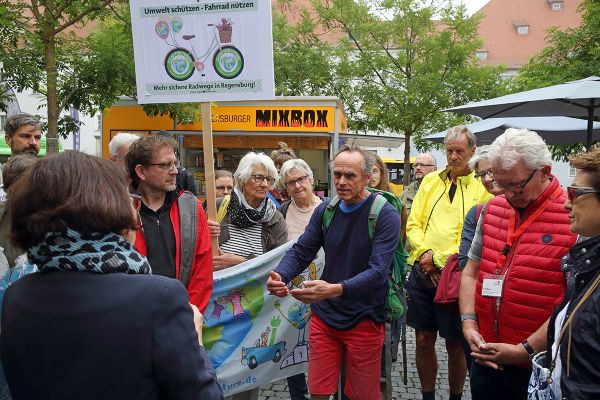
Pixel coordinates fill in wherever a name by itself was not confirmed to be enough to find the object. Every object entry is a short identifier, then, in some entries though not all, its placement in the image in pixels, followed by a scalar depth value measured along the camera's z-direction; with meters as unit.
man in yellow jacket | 4.09
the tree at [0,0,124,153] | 7.89
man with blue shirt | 3.22
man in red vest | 2.54
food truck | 12.88
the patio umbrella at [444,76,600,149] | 5.37
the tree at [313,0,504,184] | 18.69
